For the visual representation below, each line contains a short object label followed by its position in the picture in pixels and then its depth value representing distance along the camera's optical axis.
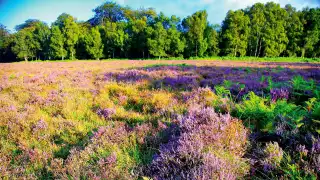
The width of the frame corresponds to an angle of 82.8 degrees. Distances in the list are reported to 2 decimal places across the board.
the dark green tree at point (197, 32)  45.16
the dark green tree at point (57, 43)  52.12
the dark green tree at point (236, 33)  43.58
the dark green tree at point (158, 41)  46.53
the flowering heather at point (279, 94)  4.32
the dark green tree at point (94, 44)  51.83
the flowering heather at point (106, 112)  4.11
